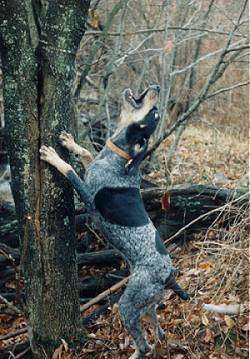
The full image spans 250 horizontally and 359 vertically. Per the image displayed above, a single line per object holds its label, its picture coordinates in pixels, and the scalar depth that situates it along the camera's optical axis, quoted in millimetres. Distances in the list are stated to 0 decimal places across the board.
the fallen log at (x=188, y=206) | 6590
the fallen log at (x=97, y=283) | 6332
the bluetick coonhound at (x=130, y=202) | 4301
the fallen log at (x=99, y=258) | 6383
